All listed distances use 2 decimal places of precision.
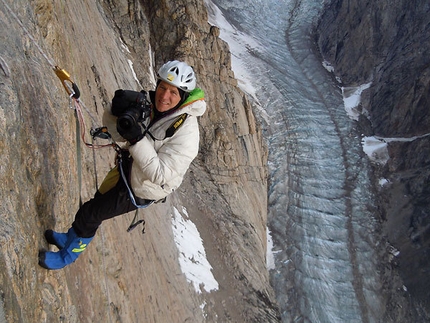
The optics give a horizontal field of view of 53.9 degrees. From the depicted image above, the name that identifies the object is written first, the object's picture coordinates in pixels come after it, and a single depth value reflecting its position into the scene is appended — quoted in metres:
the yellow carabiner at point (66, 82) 4.07
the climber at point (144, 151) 3.98
